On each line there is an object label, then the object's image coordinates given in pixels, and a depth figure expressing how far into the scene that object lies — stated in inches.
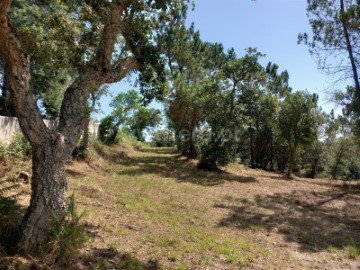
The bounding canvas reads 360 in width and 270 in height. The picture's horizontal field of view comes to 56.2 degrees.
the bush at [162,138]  1417.3
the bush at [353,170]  1114.7
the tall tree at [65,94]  178.1
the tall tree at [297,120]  702.5
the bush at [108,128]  791.1
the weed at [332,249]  259.8
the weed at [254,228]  297.2
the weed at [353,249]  250.2
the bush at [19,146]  379.9
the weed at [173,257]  203.6
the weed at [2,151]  350.0
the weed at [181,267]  190.8
